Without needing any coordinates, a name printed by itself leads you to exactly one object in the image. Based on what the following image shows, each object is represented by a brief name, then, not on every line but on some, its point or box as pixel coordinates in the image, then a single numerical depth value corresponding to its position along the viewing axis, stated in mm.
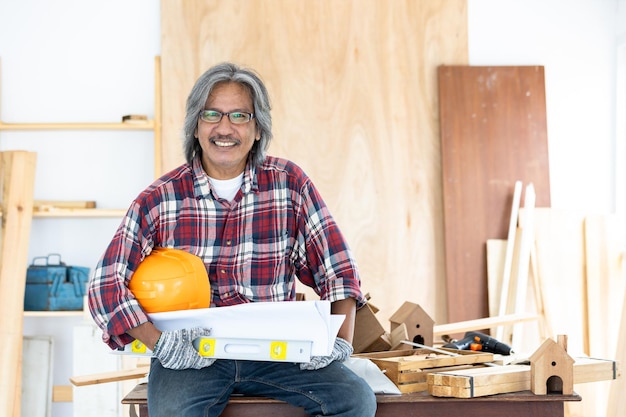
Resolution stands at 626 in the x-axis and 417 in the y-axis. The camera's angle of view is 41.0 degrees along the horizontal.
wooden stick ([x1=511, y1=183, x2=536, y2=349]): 4621
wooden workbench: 2502
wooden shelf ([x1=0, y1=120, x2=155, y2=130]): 4773
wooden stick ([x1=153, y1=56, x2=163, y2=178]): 4793
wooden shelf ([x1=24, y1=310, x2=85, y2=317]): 4613
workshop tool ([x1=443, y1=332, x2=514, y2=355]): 3180
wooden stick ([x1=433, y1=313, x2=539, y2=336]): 3672
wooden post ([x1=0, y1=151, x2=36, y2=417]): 4238
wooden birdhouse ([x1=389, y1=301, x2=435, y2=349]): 3250
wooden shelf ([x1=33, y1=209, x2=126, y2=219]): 4676
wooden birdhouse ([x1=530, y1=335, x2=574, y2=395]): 2518
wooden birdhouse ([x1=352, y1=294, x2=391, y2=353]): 3082
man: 2500
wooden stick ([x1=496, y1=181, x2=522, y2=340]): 4691
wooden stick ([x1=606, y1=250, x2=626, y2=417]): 3854
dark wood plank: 4871
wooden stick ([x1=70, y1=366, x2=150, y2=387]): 2928
